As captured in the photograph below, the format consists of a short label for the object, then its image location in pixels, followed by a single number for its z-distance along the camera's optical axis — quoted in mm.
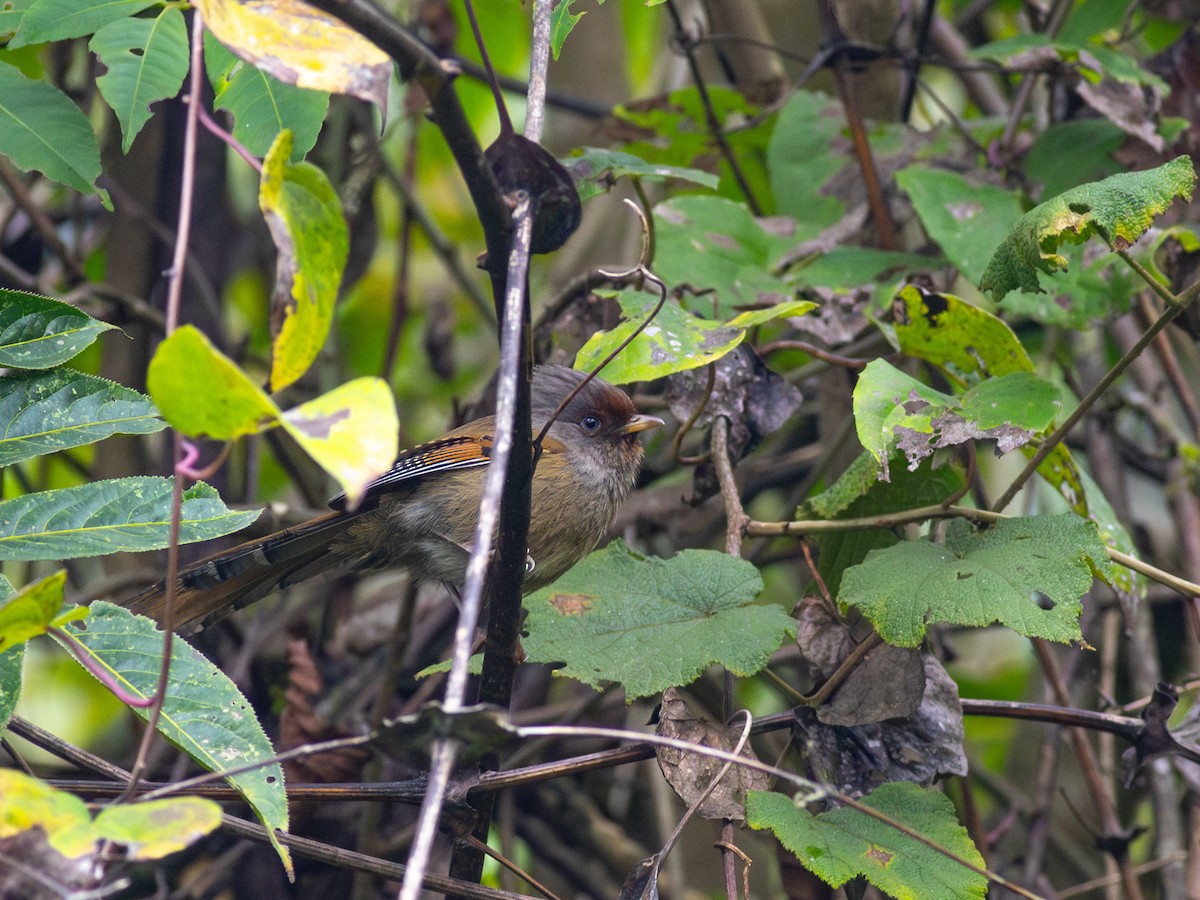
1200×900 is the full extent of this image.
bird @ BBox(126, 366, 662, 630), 7898
